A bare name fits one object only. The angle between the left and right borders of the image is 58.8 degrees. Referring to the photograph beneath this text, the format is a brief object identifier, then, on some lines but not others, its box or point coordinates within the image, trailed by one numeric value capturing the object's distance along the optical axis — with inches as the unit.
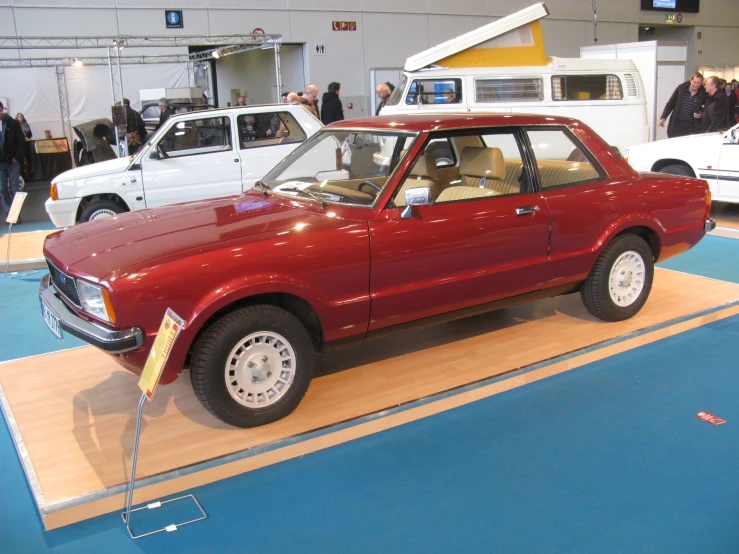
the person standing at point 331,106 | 534.9
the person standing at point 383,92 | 486.2
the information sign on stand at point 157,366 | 111.7
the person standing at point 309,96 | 446.9
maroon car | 132.6
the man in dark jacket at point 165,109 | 482.9
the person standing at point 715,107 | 419.5
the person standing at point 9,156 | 417.1
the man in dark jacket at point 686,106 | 449.7
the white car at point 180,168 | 319.3
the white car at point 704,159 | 338.3
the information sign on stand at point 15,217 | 284.5
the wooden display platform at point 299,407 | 128.6
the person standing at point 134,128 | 486.6
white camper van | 436.5
